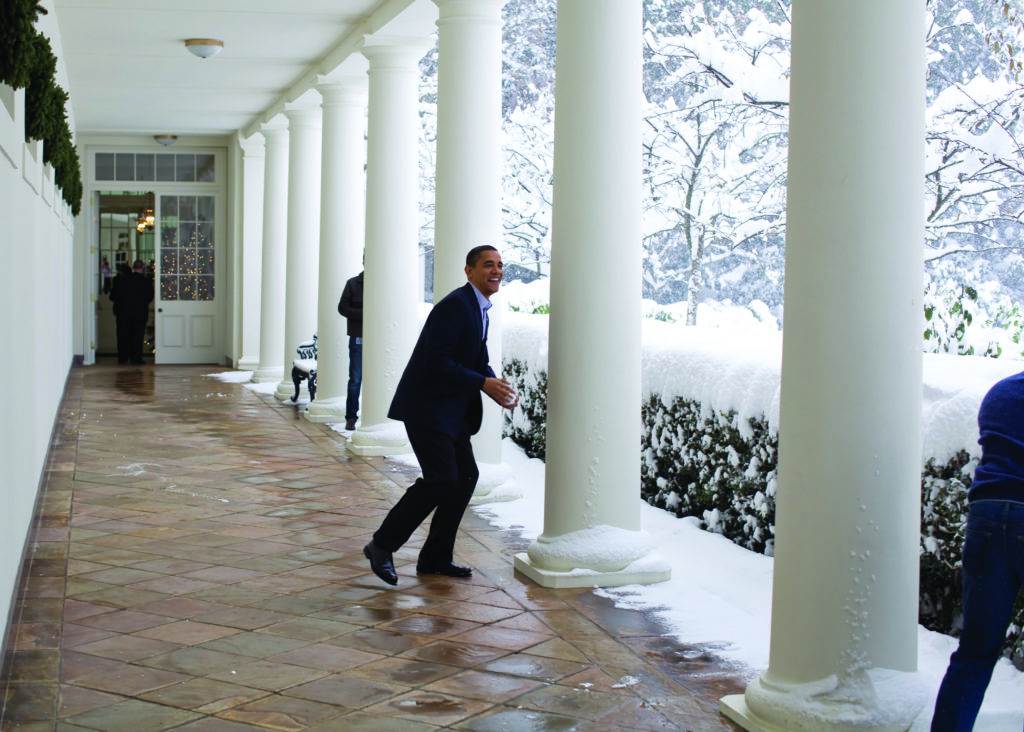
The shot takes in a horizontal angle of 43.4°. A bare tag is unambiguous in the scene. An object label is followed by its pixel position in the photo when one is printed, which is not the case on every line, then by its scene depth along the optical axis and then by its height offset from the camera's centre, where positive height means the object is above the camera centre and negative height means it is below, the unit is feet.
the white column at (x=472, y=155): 26.76 +2.60
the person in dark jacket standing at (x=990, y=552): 10.53 -2.14
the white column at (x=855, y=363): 12.25 -0.73
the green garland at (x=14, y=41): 15.40 +2.73
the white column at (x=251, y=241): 62.39 +1.57
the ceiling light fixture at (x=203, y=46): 38.32 +6.73
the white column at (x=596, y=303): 18.98 -0.31
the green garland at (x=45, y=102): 20.51 +2.95
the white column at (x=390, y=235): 33.35 +1.10
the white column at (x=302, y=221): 47.26 +1.98
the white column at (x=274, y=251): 54.03 +0.98
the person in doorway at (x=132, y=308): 67.26 -1.97
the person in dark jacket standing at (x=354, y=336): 38.06 -1.81
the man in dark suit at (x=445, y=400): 18.78 -1.79
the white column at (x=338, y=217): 40.29 +1.84
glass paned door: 66.44 -0.54
